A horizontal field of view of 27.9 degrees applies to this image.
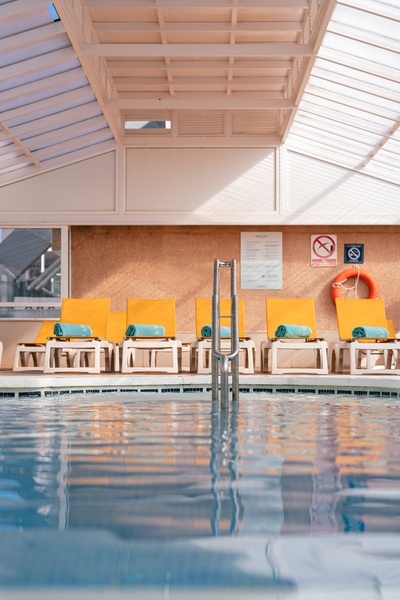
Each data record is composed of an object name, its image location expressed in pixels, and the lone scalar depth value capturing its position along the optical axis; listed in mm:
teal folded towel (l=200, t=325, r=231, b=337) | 9195
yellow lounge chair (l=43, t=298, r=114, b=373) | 8984
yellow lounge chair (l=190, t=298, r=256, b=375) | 9211
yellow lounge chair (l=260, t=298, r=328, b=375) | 9867
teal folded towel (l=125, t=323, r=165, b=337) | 9188
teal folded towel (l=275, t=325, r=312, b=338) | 9211
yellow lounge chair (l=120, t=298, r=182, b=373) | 9188
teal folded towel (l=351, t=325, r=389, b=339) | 9156
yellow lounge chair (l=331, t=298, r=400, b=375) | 9156
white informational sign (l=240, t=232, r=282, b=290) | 11992
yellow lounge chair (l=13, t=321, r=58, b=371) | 9508
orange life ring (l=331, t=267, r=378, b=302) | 11820
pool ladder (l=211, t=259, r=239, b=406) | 5574
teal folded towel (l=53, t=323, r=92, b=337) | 8930
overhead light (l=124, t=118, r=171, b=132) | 11758
